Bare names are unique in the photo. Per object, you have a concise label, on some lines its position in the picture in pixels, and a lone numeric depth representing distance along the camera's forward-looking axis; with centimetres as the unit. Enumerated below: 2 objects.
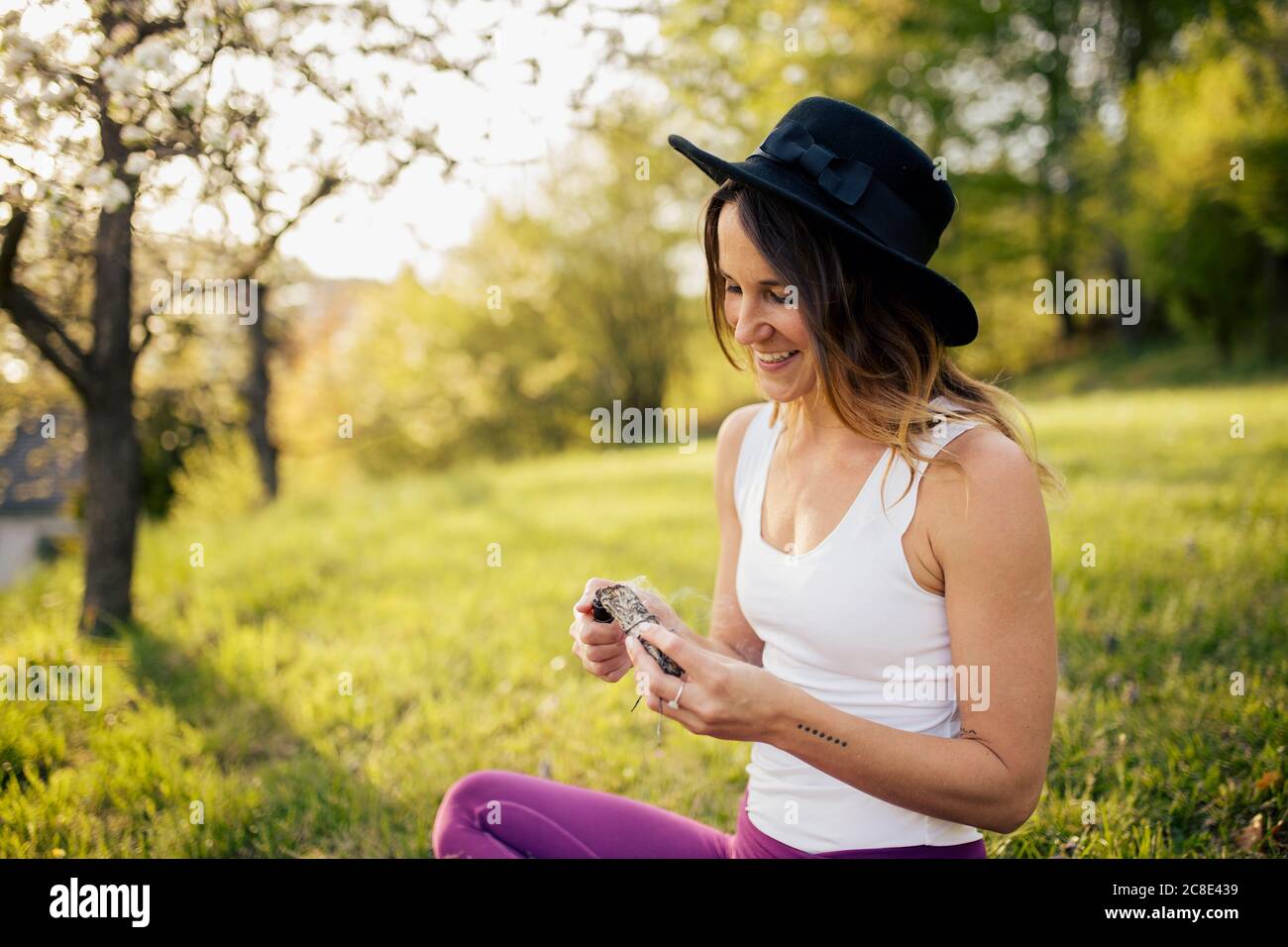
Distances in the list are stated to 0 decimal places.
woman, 155
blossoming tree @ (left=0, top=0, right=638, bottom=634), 281
